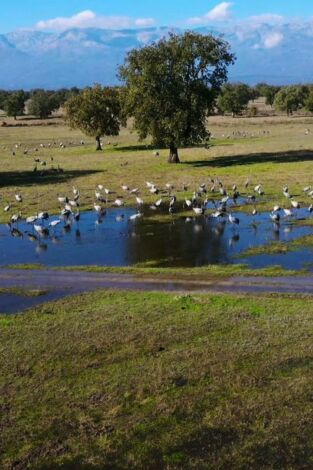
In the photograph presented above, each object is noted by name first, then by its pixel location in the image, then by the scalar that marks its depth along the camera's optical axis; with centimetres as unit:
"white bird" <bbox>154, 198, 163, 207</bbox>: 3734
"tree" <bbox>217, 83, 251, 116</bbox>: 12669
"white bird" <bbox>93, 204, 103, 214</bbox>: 3794
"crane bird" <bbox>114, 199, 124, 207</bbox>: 3947
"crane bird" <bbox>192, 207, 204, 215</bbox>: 3538
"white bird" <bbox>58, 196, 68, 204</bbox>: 3986
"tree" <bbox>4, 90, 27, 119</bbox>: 13150
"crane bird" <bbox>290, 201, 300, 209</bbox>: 3519
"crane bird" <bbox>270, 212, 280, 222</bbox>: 3325
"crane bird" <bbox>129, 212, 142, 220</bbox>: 3595
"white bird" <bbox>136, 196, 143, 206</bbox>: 3878
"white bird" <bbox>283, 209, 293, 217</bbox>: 3359
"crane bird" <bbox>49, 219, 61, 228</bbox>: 3324
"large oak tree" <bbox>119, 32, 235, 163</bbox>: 5384
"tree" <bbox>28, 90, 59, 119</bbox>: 13375
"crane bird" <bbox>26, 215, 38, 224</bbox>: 3428
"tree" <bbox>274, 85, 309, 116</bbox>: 12656
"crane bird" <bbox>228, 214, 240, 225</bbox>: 3256
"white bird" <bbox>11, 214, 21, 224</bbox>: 3500
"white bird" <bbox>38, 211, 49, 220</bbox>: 3416
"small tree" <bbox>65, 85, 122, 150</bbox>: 7006
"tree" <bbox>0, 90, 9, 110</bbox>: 15475
